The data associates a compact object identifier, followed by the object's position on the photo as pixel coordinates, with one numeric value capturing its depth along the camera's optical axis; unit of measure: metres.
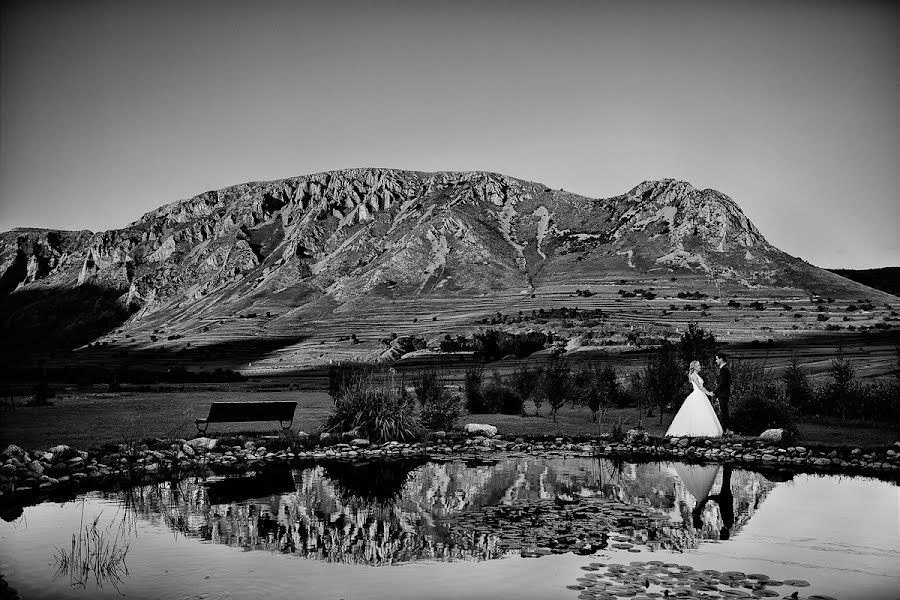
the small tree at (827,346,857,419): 28.72
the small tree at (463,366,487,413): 35.41
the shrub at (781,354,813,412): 30.15
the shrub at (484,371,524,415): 35.50
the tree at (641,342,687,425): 30.23
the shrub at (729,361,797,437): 24.47
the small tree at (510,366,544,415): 36.16
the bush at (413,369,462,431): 27.45
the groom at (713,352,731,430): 23.85
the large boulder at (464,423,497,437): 25.67
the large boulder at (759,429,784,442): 22.42
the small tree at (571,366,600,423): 31.88
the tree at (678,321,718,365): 33.12
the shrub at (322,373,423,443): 25.16
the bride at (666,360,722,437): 23.66
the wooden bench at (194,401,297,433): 25.80
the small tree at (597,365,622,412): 36.22
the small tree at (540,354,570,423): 31.73
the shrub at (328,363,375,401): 27.36
